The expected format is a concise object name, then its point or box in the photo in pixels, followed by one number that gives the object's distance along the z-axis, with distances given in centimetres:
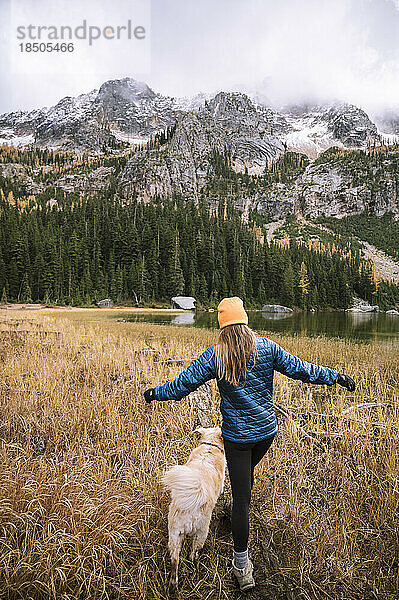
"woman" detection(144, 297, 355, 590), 249
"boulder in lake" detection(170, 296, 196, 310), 5347
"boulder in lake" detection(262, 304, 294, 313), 5969
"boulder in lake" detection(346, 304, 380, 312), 7815
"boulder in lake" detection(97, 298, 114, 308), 5263
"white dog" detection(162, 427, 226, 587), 225
